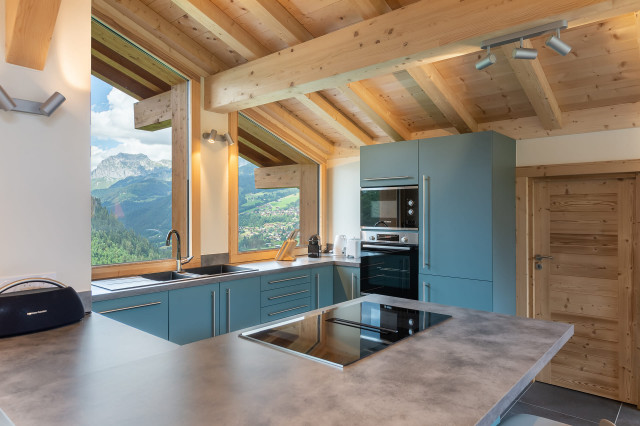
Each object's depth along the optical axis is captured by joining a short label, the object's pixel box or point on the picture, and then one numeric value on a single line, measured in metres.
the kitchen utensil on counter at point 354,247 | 4.34
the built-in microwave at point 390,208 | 3.74
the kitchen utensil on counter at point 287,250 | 4.14
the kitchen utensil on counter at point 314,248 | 4.36
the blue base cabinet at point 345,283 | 3.96
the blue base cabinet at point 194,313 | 2.82
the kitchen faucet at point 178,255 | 3.28
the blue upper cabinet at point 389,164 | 3.75
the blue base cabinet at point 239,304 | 3.13
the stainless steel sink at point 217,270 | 3.48
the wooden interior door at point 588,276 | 3.33
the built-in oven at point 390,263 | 3.73
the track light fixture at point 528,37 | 2.05
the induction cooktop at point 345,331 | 1.34
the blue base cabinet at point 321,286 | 3.89
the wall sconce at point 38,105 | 1.72
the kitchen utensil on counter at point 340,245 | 4.53
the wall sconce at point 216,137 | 3.63
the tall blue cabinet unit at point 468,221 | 3.32
